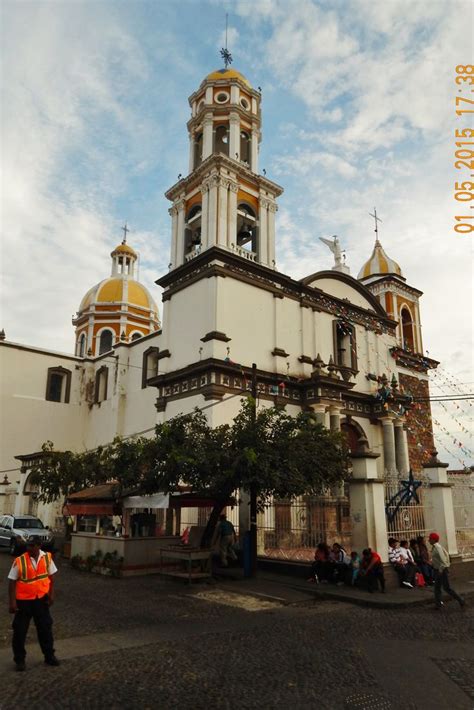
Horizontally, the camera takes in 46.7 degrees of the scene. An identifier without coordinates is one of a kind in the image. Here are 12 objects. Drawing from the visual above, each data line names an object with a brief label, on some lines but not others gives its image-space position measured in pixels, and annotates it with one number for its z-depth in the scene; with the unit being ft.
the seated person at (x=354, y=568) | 39.96
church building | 71.05
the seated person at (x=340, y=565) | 40.78
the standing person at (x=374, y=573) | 38.17
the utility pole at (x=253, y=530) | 44.24
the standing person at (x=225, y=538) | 49.32
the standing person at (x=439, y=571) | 33.63
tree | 42.19
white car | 62.64
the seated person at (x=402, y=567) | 40.91
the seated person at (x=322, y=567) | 41.37
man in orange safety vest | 20.35
